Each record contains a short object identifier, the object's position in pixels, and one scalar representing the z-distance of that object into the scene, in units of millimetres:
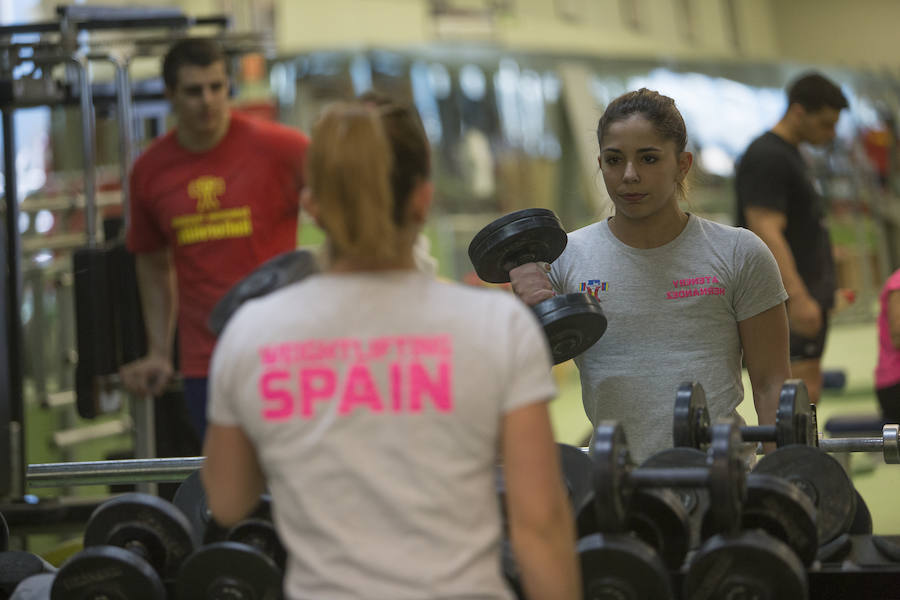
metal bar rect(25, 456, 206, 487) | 4855
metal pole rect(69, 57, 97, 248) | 8148
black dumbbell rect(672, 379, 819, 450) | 4113
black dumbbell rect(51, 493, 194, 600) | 3945
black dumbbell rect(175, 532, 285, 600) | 3844
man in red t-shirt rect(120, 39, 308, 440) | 6922
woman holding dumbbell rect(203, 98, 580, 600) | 2551
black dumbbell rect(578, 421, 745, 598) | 3402
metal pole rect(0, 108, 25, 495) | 7695
